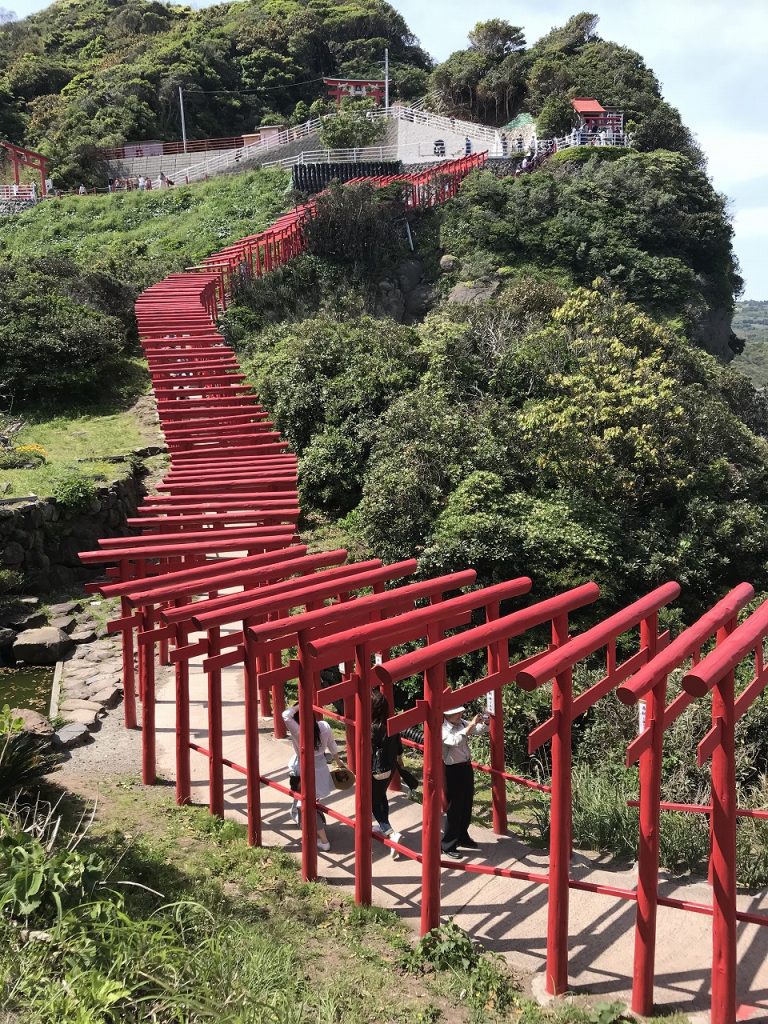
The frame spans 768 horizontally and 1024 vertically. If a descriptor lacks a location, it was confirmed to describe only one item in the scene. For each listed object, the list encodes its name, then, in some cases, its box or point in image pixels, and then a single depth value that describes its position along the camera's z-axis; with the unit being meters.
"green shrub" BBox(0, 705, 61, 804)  6.59
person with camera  6.68
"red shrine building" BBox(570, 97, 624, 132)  41.94
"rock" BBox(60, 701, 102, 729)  9.24
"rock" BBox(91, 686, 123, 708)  9.84
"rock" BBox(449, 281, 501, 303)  29.19
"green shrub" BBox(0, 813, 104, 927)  4.69
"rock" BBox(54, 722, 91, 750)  8.77
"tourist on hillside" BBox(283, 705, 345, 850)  6.96
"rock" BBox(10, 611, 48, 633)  11.99
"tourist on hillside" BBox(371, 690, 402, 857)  6.94
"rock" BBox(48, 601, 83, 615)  12.56
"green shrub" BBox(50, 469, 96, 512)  13.94
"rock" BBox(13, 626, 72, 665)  11.08
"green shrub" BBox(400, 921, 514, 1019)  5.11
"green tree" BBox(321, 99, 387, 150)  43.16
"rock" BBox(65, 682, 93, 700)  9.95
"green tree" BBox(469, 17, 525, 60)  54.78
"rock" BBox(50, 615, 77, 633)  12.02
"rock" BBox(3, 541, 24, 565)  12.87
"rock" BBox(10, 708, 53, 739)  7.60
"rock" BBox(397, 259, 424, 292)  31.53
